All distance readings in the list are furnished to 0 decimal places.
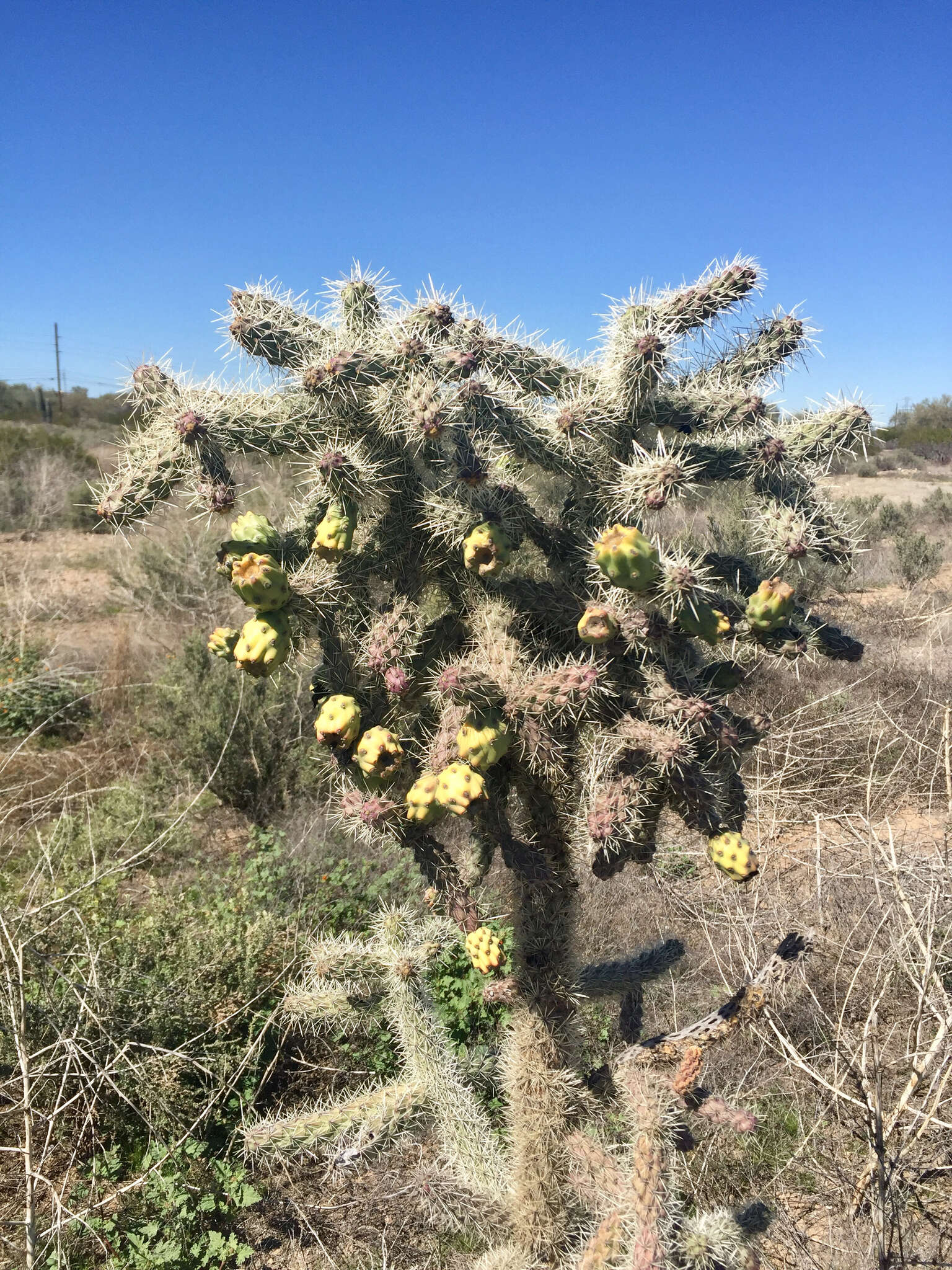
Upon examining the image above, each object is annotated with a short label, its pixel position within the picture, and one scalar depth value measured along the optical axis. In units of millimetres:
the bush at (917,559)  10430
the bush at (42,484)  15633
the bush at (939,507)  14477
